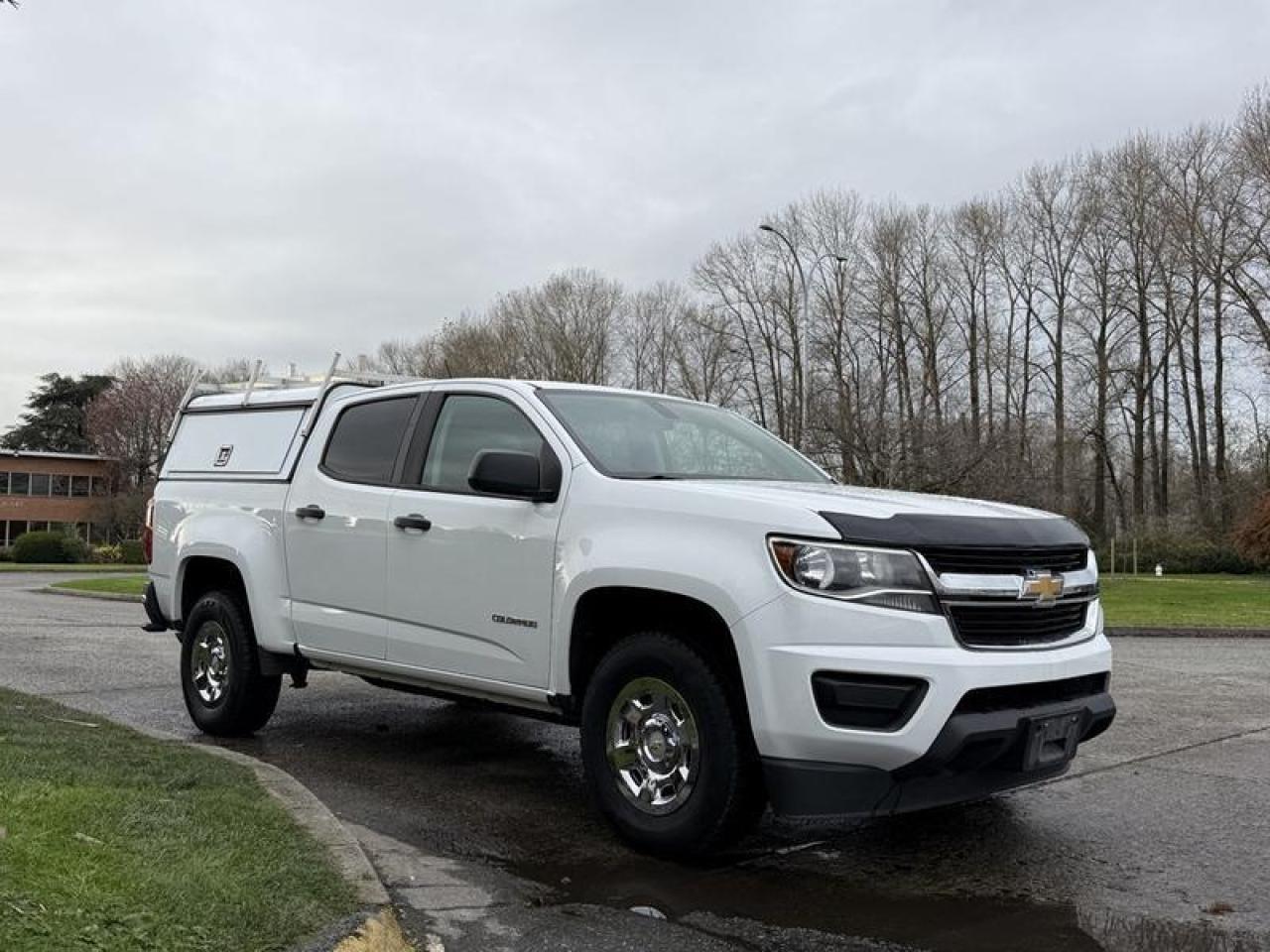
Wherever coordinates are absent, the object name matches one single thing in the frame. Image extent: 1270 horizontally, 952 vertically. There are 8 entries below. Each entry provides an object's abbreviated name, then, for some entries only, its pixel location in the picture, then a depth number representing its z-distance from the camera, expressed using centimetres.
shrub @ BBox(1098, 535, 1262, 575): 4247
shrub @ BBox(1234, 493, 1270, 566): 3788
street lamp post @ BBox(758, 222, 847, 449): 4072
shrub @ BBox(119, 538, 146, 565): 4622
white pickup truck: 430
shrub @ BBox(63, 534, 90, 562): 4820
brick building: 6806
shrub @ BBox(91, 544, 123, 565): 4672
